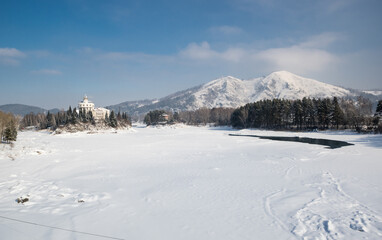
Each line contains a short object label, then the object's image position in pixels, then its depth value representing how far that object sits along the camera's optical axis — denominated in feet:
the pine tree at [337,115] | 204.85
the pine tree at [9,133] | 117.91
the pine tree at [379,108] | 172.04
